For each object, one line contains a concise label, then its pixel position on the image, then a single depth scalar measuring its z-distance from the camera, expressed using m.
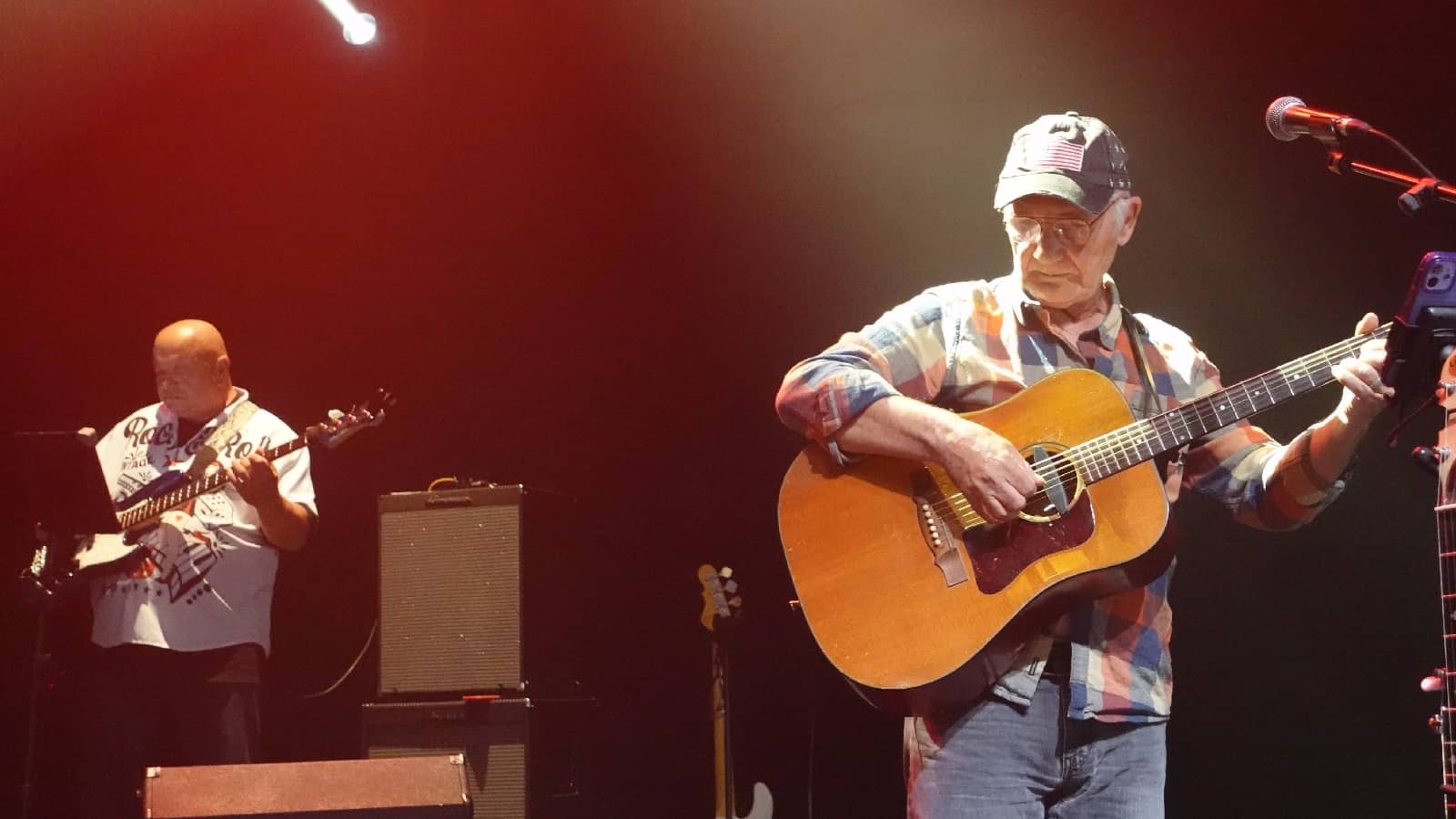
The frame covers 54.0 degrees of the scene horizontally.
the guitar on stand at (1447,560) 2.23
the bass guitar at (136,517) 4.63
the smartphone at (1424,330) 2.06
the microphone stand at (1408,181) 2.20
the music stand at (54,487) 4.40
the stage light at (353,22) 5.31
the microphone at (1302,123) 2.30
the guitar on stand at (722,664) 5.29
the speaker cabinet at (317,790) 3.45
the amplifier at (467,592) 4.68
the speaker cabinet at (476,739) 4.59
